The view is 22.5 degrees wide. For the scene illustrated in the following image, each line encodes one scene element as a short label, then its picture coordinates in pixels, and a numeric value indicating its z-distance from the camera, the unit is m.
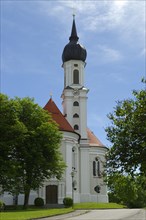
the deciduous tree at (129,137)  13.70
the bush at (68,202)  48.36
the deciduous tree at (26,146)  38.12
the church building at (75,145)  52.94
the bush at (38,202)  48.38
